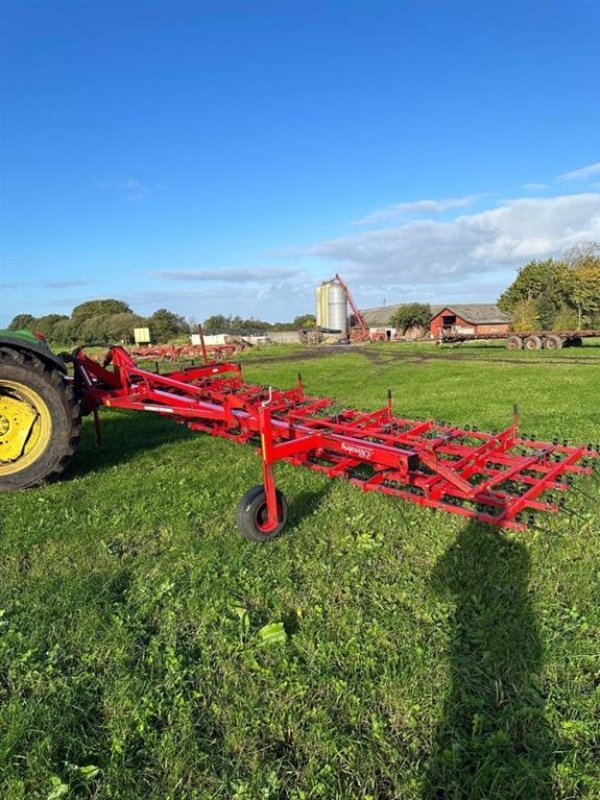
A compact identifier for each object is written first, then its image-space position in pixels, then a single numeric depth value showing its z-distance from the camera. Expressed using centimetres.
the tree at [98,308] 9288
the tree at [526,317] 5041
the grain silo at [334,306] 6944
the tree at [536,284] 5562
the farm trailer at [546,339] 3349
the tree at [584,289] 5128
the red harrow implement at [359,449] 439
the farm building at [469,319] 6856
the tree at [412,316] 7512
